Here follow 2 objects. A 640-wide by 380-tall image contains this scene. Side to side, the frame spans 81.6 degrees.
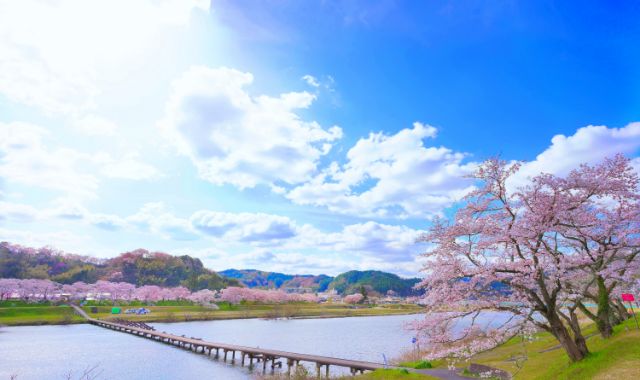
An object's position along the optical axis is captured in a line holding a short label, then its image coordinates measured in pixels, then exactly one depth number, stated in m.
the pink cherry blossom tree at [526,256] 14.19
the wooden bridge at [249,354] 29.96
